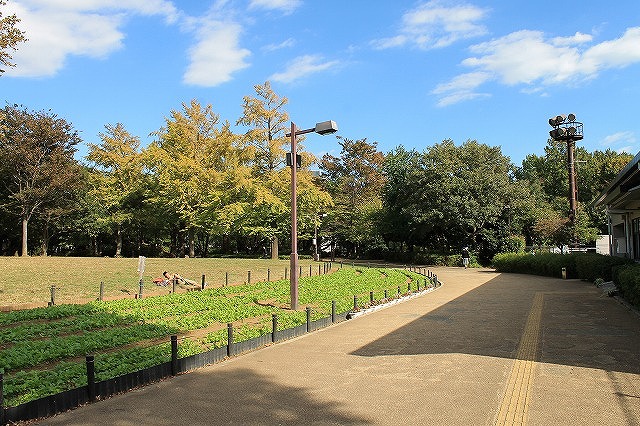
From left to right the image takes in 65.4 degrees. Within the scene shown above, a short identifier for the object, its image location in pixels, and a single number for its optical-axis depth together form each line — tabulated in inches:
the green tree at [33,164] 1663.4
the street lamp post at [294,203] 614.5
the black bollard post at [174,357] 325.7
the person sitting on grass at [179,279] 844.6
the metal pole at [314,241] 1851.6
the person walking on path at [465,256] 1723.2
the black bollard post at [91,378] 268.6
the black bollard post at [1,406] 225.8
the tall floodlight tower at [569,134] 1528.1
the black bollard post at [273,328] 437.4
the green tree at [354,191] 2353.6
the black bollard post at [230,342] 382.0
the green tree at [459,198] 1745.8
